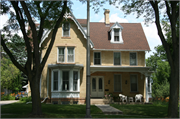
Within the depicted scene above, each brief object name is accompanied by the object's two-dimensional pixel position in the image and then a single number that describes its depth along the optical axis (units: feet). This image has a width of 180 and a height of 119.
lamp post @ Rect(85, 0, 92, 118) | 34.50
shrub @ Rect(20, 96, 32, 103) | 76.07
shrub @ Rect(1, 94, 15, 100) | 95.08
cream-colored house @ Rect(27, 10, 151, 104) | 76.79
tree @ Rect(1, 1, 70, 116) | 38.83
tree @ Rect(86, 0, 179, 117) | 39.17
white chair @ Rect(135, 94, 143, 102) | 79.15
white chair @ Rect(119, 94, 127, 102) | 77.37
